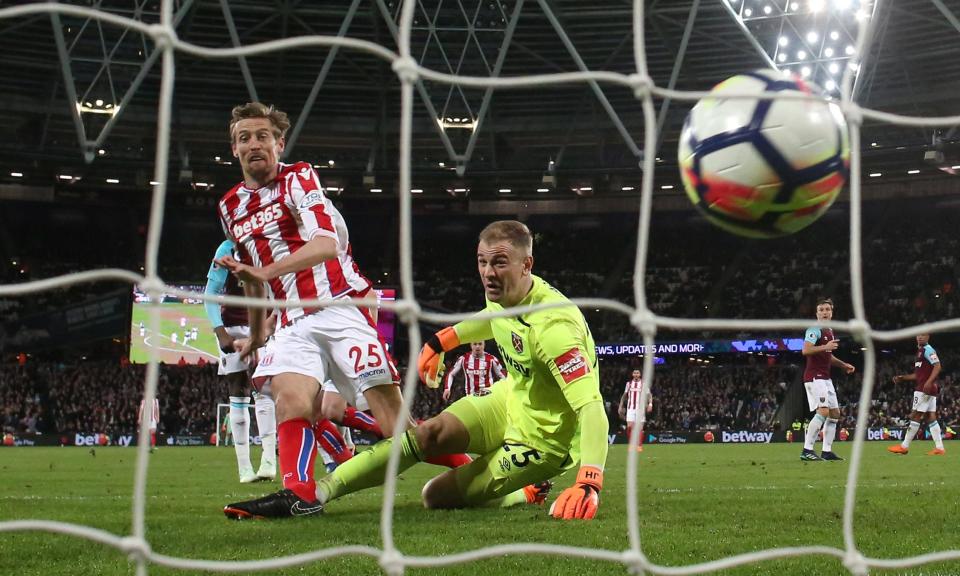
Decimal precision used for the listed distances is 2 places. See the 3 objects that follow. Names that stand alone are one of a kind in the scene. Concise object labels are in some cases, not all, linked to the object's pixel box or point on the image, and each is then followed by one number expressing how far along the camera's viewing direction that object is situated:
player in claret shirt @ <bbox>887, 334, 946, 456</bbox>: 13.40
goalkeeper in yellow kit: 4.56
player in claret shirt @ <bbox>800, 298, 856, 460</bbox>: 11.50
